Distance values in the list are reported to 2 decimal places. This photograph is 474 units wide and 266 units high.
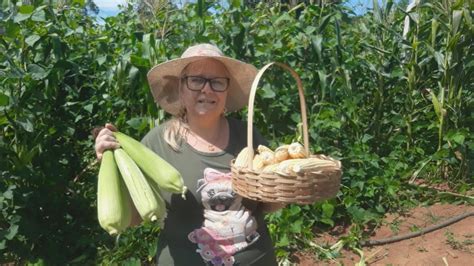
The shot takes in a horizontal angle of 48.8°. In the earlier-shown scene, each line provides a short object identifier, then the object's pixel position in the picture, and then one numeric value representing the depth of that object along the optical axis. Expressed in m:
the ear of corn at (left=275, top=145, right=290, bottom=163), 2.14
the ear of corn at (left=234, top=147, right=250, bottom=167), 2.03
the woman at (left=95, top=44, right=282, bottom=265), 2.13
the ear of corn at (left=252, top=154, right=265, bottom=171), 2.06
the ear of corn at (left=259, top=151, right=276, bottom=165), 2.14
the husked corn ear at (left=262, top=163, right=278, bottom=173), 1.94
